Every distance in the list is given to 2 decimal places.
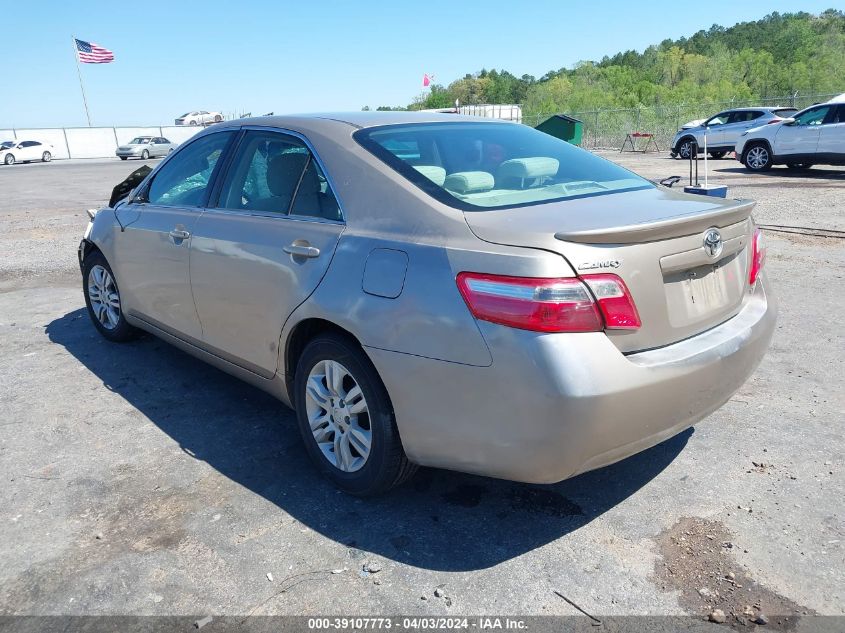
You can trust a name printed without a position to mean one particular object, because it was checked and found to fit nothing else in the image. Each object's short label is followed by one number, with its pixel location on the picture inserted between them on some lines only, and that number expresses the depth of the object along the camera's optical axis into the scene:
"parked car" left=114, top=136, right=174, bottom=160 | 43.50
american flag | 42.59
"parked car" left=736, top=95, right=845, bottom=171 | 16.94
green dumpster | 13.27
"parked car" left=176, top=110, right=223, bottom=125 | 66.66
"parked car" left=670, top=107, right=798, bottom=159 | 23.80
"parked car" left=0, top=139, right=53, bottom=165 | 42.31
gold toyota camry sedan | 2.38
